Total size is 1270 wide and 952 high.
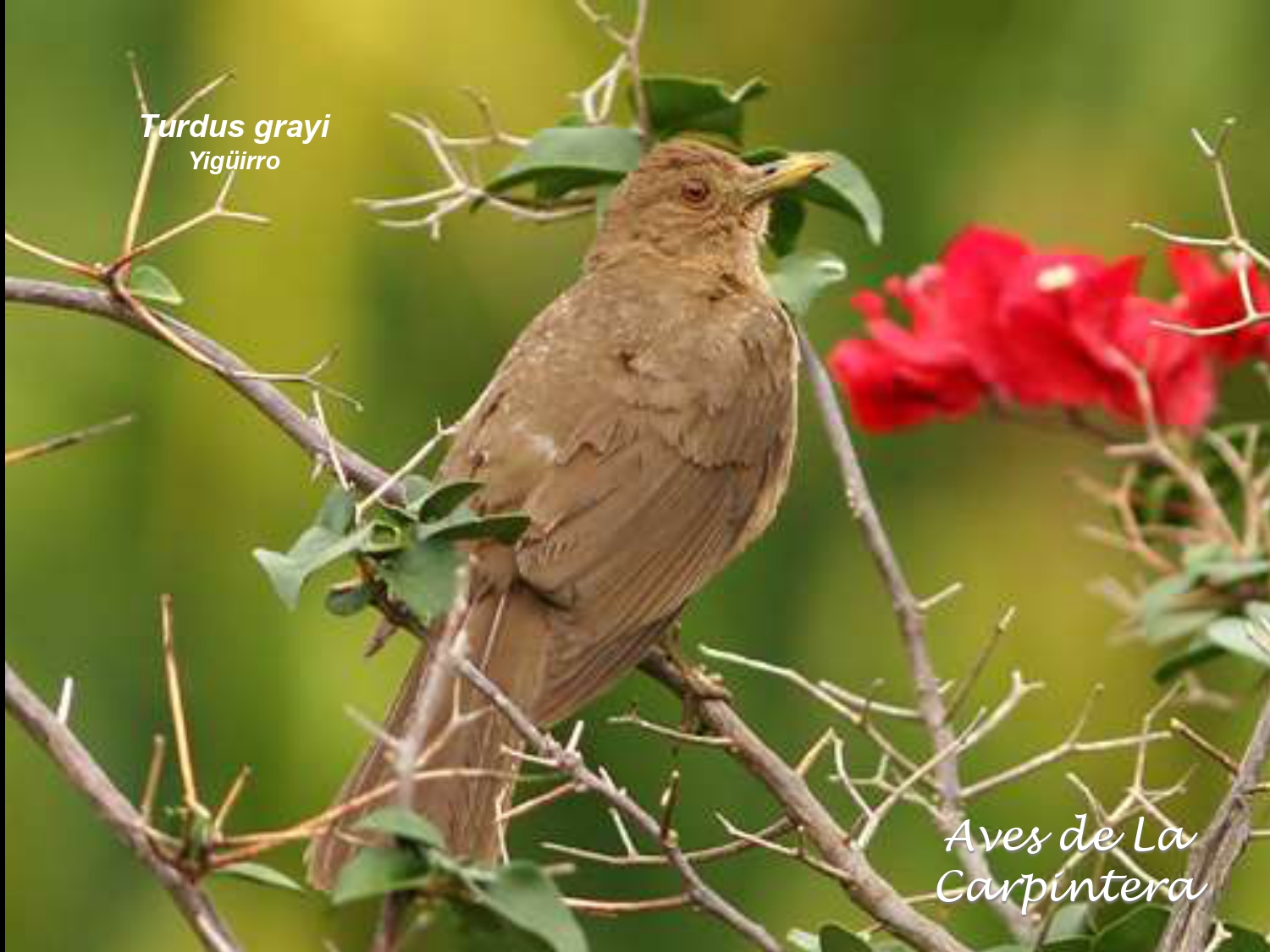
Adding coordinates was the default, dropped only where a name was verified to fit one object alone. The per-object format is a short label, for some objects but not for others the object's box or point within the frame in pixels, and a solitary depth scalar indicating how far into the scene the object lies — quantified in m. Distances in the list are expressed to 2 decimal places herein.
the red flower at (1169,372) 7.90
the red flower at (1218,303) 7.71
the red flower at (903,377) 8.03
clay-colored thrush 7.24
